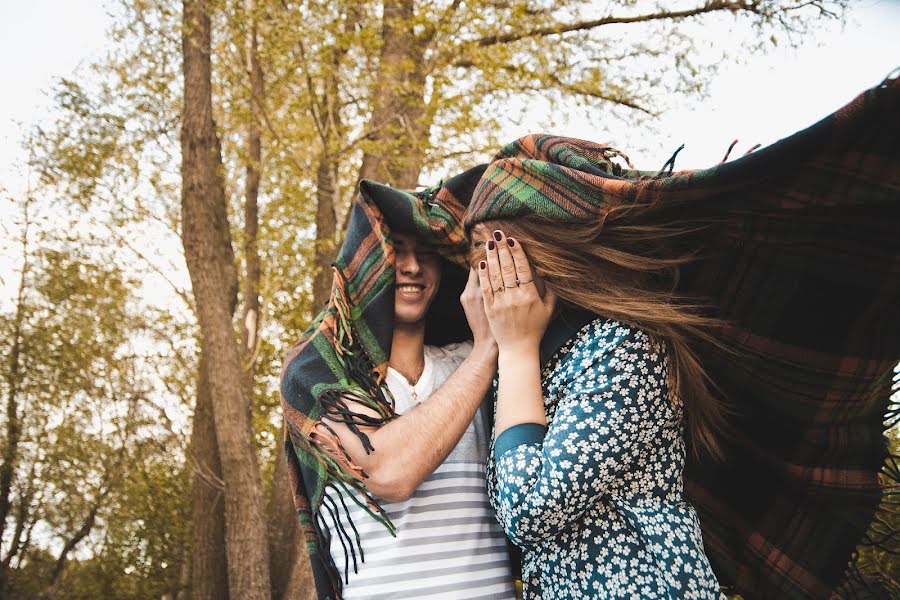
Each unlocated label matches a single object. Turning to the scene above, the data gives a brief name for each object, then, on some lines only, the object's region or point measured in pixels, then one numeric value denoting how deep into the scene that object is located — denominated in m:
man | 1.69
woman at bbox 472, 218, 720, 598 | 1.40
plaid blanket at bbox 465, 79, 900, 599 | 1.32
